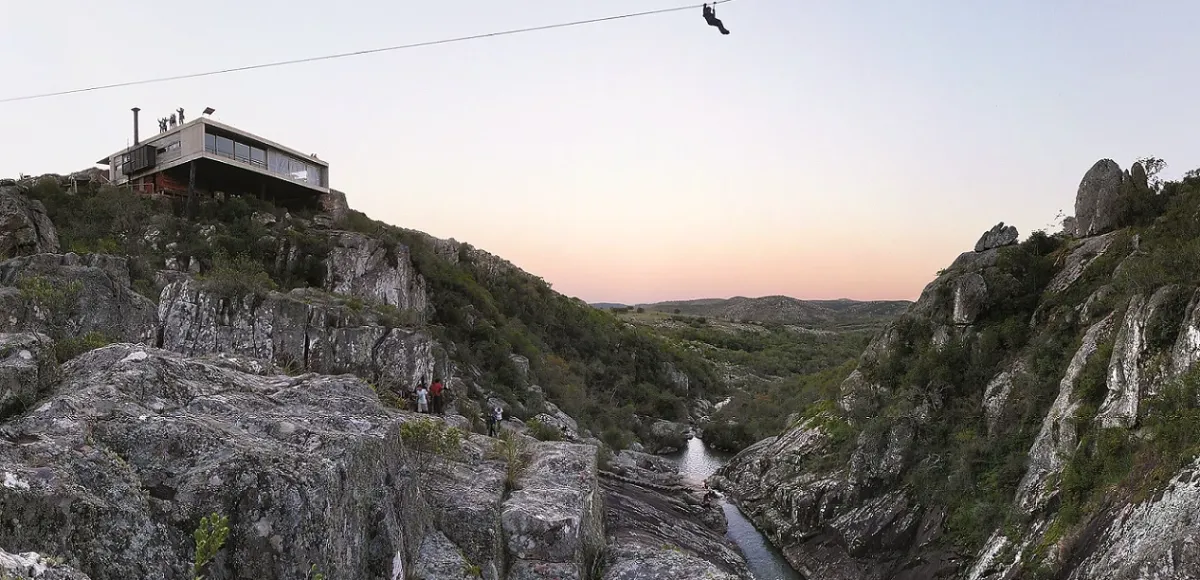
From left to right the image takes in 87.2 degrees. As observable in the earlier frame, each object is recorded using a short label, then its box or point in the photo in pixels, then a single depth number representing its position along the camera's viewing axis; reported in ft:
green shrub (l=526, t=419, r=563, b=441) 84.48
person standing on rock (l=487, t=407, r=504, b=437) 71.60
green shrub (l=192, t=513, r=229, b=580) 17.80
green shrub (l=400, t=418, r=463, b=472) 39.82
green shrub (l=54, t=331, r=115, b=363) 28.81
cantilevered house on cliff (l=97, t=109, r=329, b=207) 119.96
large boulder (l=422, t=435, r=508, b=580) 34.14
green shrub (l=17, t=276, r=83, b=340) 35.37
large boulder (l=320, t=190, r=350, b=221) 143.95
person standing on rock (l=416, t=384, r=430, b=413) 68.90
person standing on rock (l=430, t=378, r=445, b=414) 74.02
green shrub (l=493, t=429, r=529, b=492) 44.01
